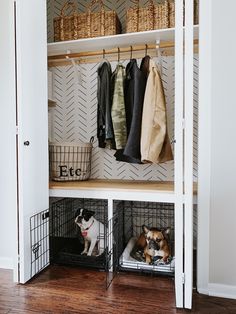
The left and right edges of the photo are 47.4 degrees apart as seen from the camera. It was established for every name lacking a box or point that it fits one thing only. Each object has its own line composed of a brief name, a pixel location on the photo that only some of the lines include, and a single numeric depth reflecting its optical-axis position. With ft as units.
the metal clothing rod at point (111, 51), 7.18
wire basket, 7.11
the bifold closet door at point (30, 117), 5.72
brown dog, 6.45
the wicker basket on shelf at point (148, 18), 6.64
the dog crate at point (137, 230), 6.42
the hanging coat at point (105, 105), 6.81
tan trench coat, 6.15
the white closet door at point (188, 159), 4.58
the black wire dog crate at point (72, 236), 6.71
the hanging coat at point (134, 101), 6.38
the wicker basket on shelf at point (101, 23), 7.03
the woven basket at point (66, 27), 7.21
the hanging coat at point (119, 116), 6.68
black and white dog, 6.75
